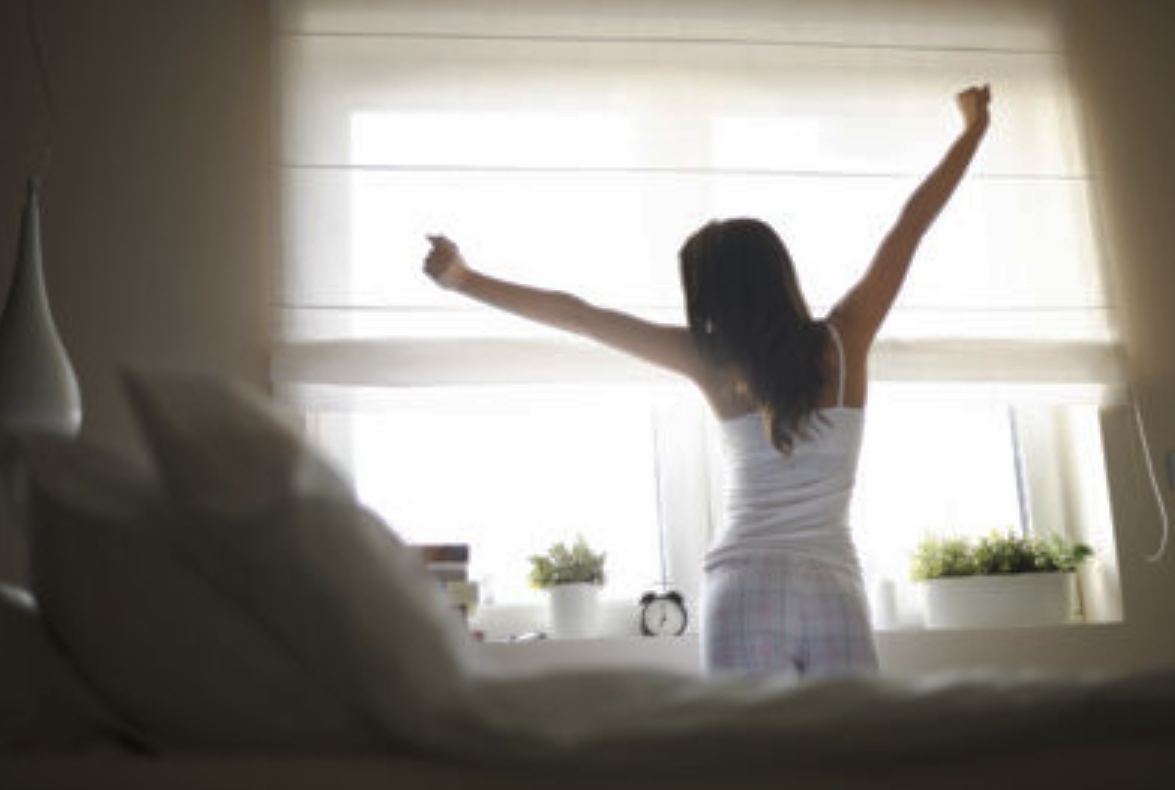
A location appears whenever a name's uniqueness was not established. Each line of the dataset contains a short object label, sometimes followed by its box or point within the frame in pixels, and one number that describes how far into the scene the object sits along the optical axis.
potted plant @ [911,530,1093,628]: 2.84
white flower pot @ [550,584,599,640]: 2.76
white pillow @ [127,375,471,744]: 0.74
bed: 0.71
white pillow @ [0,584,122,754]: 0.88
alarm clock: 2.78
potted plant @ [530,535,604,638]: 2.76
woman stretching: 1.99
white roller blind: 2.74
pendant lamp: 2.01
